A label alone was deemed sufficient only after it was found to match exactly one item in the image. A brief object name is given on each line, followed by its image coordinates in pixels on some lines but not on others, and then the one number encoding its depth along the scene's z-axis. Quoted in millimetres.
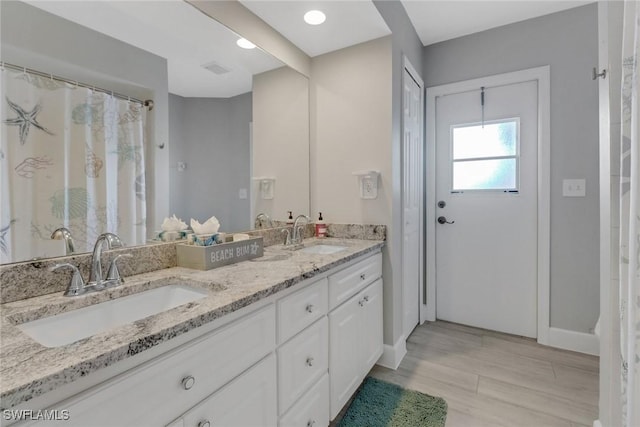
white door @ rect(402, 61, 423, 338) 2271
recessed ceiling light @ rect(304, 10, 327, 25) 1772
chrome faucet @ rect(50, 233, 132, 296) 927
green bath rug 1519
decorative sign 1253
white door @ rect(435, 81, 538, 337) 2391
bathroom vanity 562
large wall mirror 921
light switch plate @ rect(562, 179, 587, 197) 2166
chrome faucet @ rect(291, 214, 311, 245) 2003
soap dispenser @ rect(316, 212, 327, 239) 2191
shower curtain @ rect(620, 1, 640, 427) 596
